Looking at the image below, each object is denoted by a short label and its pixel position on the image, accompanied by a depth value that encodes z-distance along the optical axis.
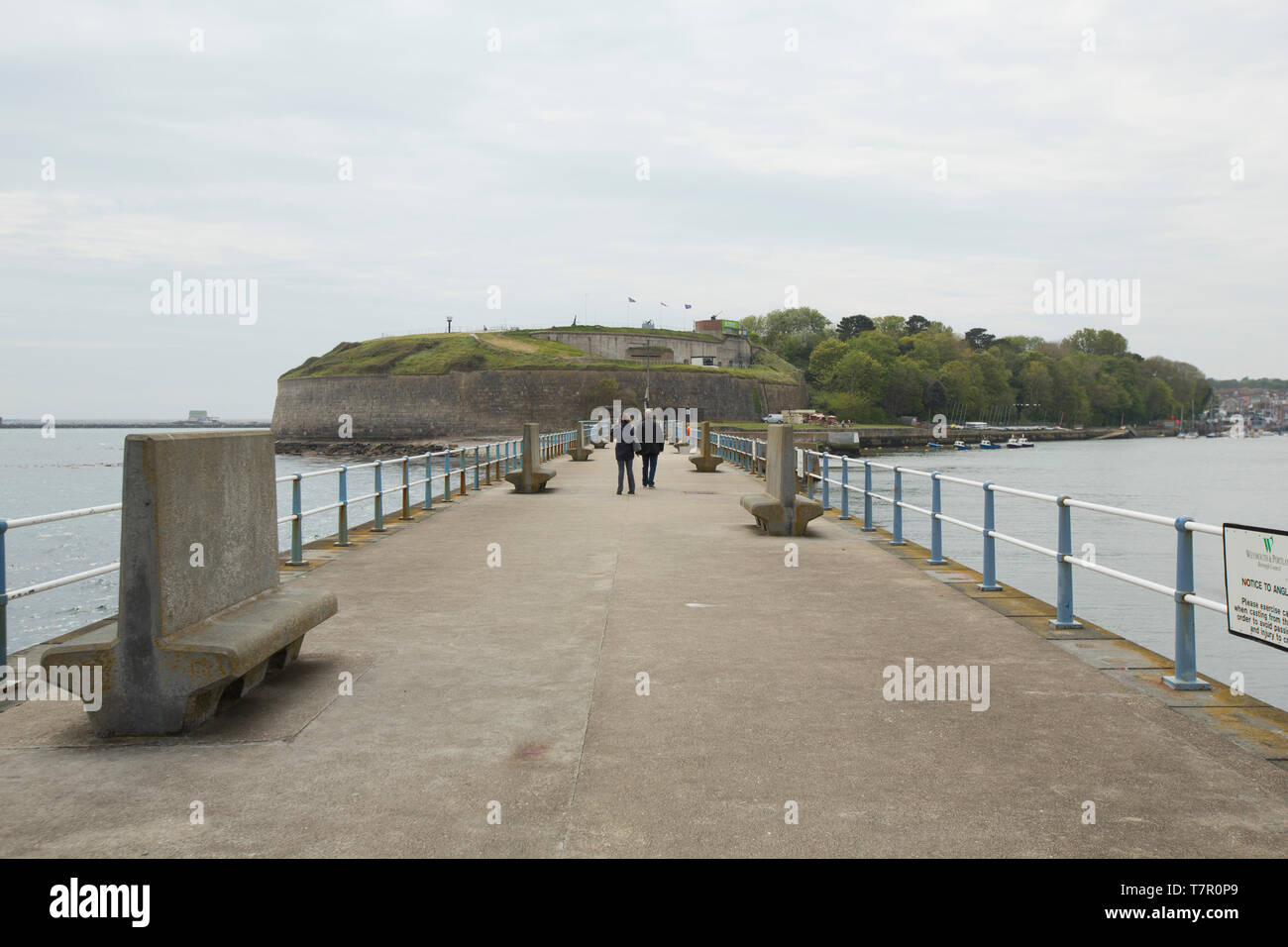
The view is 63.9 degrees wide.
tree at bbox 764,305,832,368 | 171.62
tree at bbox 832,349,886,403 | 140.62
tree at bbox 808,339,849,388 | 151.50
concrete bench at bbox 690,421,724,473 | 30.22
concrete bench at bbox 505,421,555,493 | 21.80
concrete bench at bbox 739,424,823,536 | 14.18
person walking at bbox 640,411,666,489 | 22.78
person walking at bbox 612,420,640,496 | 21.33
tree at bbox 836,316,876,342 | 182.00
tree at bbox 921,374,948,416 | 150.25
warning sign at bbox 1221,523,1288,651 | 5.02
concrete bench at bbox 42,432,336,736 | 5.08
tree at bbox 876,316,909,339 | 188.32
